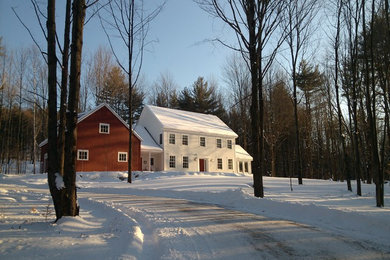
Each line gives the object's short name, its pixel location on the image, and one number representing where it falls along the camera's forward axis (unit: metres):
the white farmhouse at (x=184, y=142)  30.59
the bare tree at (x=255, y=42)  11.68
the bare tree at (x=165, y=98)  47.91
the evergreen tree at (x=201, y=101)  46.03
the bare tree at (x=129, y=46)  20.58
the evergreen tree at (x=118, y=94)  39.15
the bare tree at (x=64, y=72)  6.95
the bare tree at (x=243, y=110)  38.69
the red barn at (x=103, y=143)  26.03
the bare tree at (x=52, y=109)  6.09
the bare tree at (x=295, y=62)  19.50
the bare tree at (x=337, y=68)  15.31
